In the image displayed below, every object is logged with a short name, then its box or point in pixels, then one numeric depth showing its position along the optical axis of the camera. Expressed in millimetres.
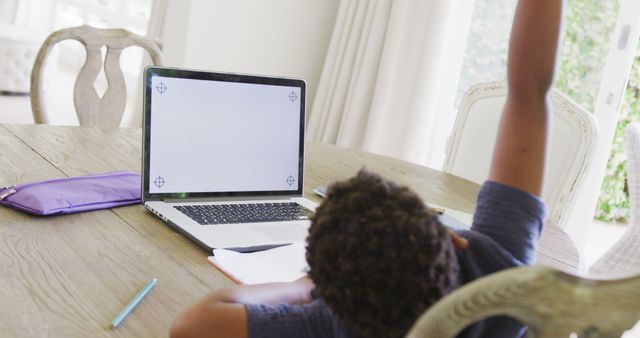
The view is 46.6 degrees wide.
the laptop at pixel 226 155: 1232
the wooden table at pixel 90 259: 832
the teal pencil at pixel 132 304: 823
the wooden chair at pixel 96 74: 1947
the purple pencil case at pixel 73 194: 1146
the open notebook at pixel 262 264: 1012
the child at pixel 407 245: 558
